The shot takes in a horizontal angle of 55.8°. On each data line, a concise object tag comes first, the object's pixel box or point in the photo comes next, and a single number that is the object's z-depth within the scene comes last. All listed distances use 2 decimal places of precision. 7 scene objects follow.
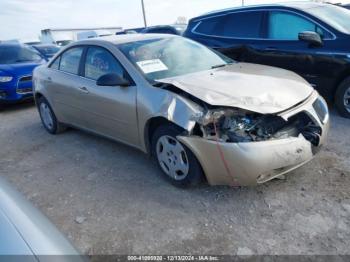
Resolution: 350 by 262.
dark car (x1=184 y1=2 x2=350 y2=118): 4.84
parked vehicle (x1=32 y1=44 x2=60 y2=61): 12.26
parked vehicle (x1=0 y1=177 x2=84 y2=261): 1.53
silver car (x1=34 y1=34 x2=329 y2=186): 2.85
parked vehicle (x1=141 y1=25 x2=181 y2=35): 11.46
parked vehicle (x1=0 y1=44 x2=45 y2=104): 7.33
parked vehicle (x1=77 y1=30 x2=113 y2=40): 26.17
